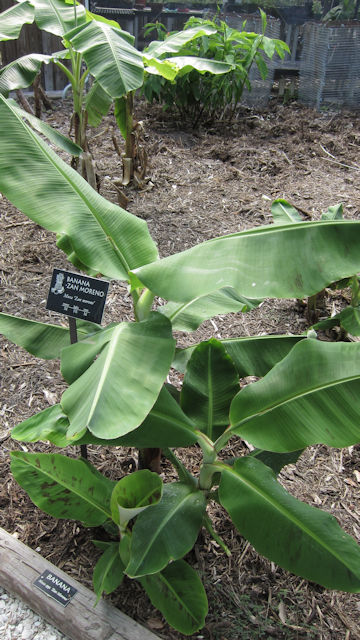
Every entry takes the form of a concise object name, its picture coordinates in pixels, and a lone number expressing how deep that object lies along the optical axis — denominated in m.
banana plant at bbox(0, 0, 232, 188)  2.75
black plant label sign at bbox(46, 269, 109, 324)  1.71
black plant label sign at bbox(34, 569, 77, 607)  1.68
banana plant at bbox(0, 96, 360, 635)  1.30
